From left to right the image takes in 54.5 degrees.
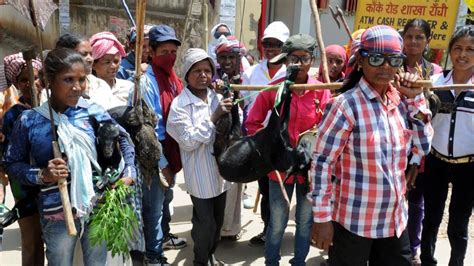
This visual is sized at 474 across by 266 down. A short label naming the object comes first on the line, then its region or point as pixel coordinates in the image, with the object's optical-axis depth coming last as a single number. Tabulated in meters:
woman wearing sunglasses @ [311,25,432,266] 2.37
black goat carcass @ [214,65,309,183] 2.87
